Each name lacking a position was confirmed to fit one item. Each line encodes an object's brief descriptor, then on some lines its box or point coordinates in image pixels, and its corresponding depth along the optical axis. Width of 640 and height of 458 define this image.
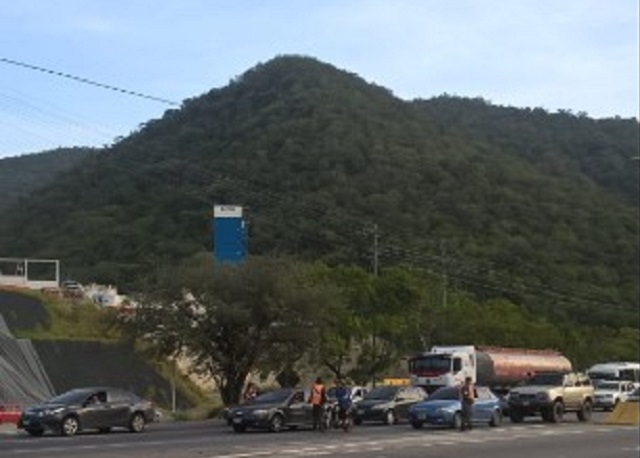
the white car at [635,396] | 42.87
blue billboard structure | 47.50
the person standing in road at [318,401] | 33.31
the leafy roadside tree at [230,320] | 49.09
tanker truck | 54.81
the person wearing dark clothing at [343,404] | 33.84
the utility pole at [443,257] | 80.90
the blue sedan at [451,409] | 34.61
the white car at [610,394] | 54.56
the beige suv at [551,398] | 39.25
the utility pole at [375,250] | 74.88
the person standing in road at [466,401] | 32.91
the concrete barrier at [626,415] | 38.56
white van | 62.19
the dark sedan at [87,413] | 32.69
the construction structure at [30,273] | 66.84
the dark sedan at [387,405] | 40.03
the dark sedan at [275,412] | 34.28
